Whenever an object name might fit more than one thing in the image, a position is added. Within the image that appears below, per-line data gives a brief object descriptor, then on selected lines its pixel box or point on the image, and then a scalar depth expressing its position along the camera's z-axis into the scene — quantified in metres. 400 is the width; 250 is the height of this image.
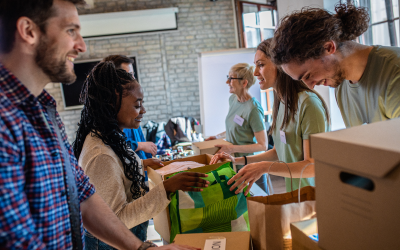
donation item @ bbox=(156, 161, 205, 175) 1.32
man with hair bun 1.03
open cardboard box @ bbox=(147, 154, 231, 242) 1.15
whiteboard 4.03
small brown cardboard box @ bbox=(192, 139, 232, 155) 1.94
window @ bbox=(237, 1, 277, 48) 5.06
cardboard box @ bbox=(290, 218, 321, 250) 0.68
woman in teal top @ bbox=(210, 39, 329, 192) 1.24
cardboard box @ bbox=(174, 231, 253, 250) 0.84
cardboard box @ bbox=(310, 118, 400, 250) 0.46
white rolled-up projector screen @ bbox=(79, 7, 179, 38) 5.55
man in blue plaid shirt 0.56
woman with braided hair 1.08
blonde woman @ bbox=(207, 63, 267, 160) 2.32
